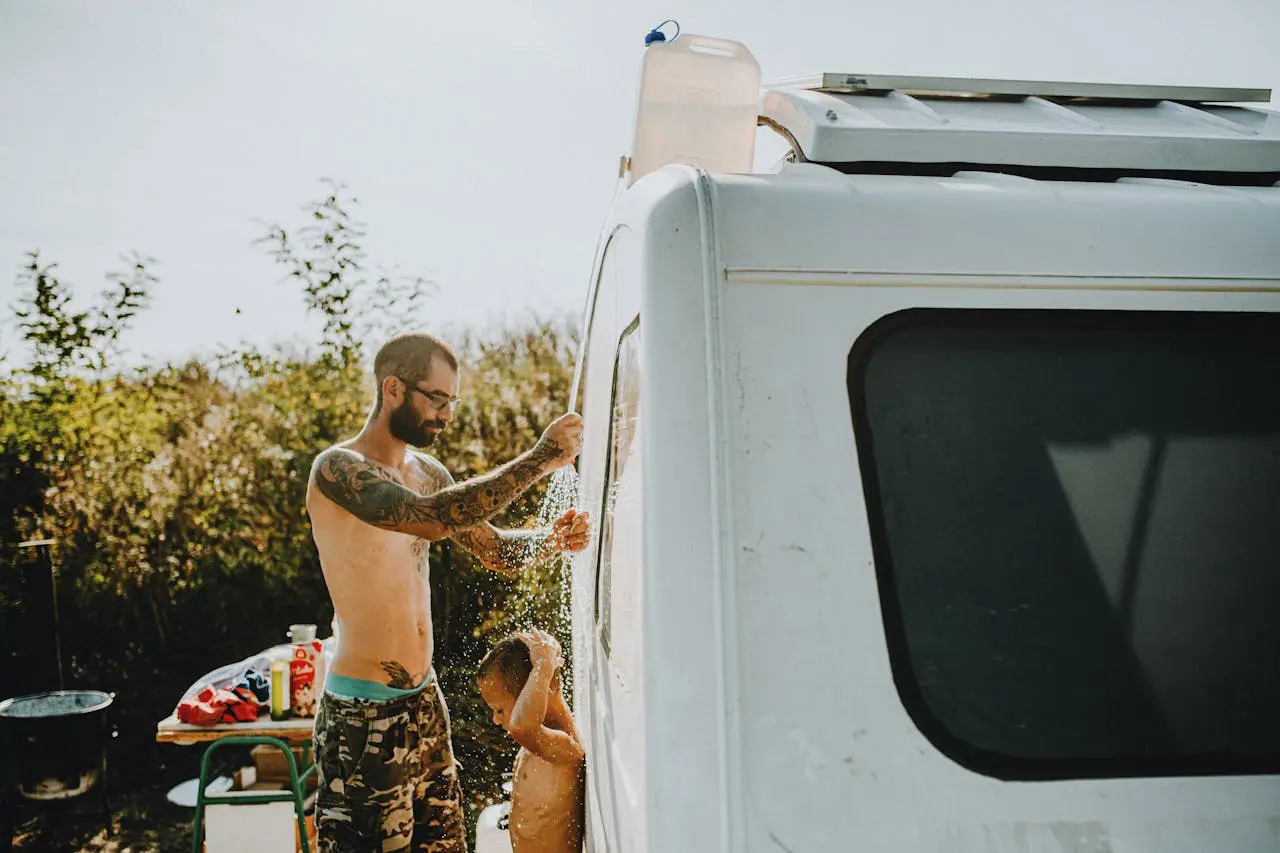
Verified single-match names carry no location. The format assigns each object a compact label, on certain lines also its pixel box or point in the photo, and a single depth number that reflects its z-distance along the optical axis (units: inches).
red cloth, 164.1
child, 78.6
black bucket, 199.5
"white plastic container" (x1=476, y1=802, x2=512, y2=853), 116.0
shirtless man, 120.0
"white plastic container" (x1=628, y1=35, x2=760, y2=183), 77.5
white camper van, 44.9
